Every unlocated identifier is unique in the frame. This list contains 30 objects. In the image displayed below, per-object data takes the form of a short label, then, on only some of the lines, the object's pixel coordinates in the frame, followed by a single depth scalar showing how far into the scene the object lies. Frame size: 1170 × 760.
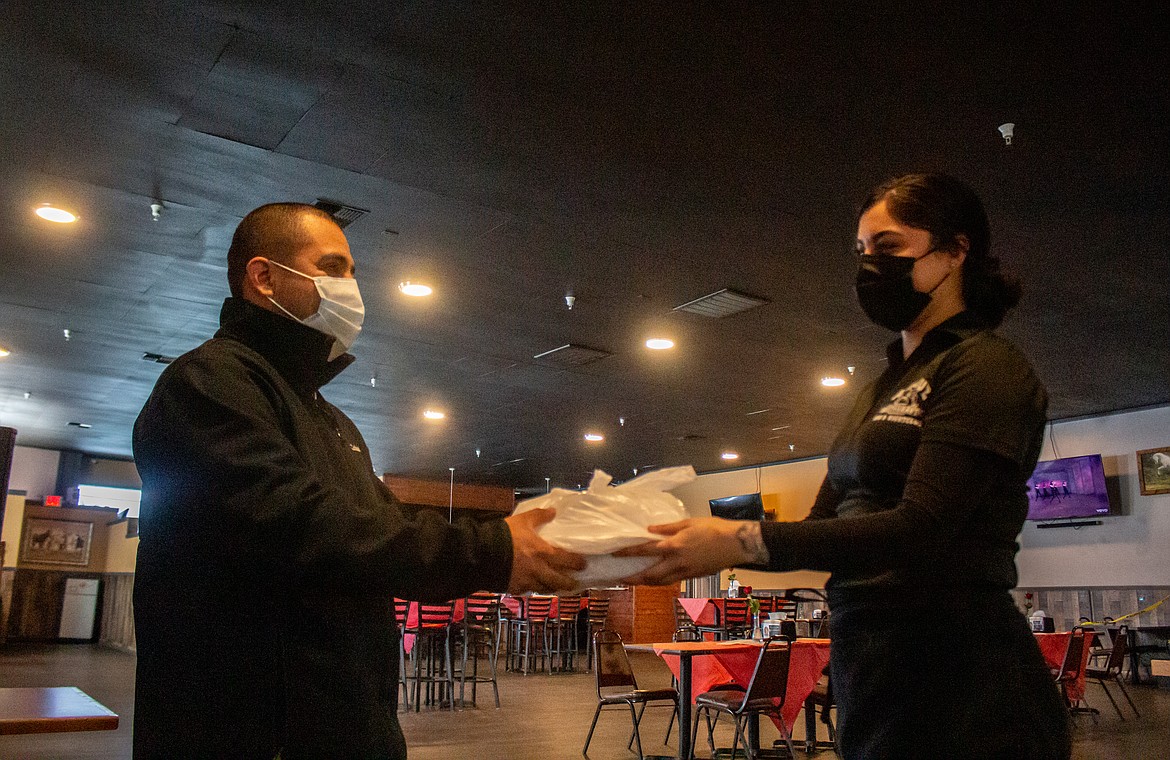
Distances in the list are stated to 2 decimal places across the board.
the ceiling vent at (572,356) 8.01
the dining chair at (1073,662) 6.66
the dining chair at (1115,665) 7.17
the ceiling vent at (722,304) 6.54
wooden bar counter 15.59
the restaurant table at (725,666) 4.72
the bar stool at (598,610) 12.61
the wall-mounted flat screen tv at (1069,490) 10.62
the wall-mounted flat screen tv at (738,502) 14.51
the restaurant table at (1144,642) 9.83
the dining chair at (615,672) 5.18
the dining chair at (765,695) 4.69
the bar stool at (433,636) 7.44
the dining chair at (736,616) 8.98
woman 1.12
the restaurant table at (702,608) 12.87
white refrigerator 14.63
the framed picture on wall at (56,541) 14.23
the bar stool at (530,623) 11.27
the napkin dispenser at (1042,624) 6.99
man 1.13
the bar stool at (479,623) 7.83
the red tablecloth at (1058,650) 6.76
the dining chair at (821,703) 5.18
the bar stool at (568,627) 11.62
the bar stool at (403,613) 7.38
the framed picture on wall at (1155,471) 10.21
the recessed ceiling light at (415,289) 6.40
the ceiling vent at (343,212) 5.09
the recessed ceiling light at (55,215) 5.27
